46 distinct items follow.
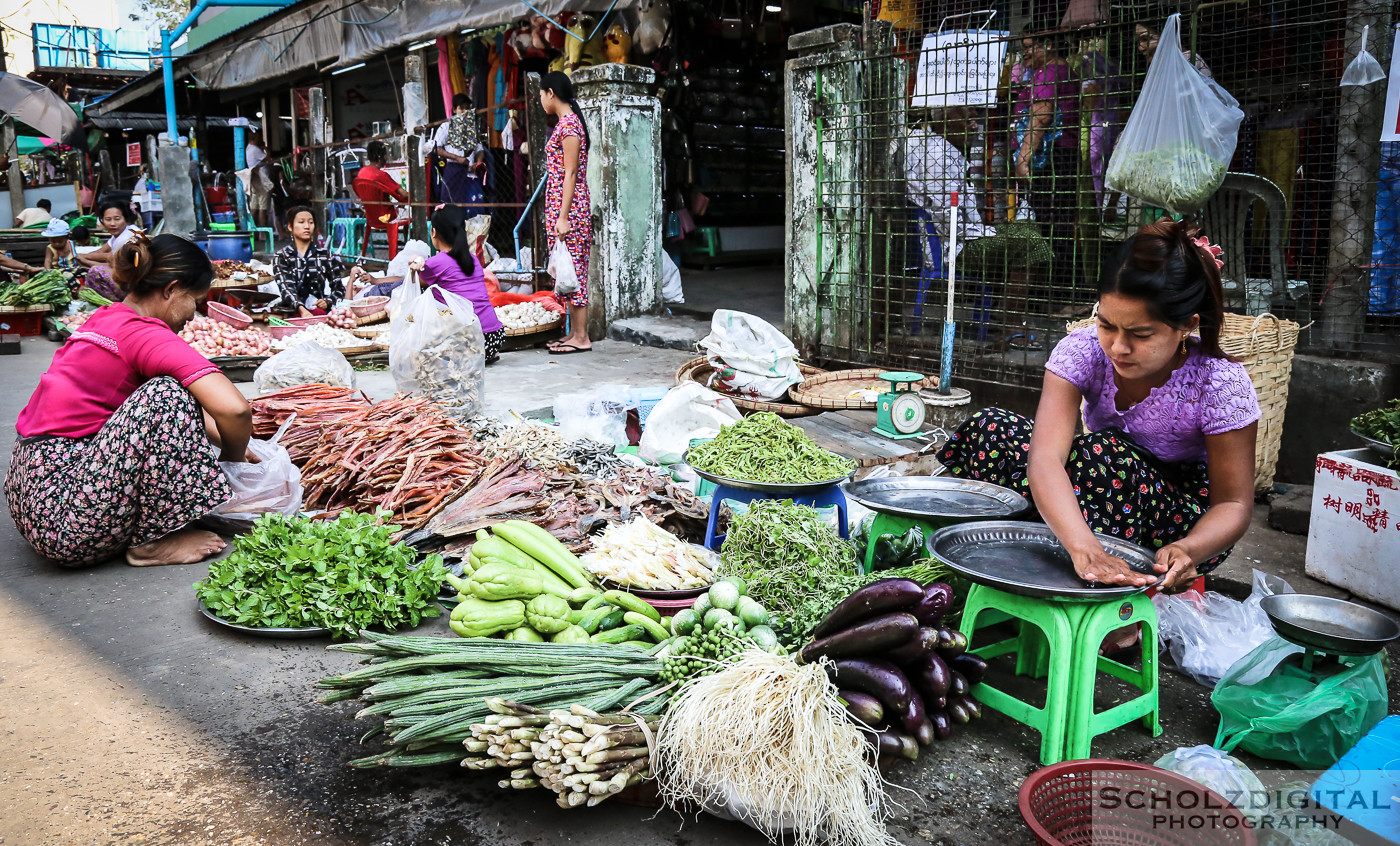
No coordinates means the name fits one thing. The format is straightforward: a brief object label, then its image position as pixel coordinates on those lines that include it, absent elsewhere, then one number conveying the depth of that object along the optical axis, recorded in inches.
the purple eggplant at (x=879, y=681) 85.5
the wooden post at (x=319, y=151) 581.9
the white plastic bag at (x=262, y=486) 157.5
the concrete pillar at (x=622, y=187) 327.0
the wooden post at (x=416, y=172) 434.6
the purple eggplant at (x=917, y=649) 87.4
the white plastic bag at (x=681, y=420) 186.2
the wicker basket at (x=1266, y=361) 159.5
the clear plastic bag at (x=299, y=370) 222.4
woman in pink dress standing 305.1
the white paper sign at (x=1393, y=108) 169.5
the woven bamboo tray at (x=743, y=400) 204.8
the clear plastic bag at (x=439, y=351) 211.2
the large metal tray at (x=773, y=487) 127.4
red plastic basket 72.4
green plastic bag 89.4
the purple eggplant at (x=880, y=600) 89.7
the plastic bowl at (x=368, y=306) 338.6
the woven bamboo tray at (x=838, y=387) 203.5
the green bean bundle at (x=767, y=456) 132.8
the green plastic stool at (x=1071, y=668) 89.2
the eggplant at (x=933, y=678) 90.7
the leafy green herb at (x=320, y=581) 121.0
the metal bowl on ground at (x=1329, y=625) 89.3
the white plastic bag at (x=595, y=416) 204.2
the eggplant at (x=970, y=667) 98.7
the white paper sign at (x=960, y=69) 215.3
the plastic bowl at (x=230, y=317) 317.7
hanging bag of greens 169.8
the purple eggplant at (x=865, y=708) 84.0
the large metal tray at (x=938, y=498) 115.8
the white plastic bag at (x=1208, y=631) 113.6
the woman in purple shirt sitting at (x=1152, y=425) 95.4
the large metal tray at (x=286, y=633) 120.1
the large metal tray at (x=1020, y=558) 87.0
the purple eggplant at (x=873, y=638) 86.4
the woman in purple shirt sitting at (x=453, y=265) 250.1
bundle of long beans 84.1
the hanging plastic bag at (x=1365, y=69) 169.9
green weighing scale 187.3
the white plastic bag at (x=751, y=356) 214.7
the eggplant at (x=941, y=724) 94.2
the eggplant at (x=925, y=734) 88.6
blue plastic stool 131.5
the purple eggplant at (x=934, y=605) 91.1
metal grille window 181.9
